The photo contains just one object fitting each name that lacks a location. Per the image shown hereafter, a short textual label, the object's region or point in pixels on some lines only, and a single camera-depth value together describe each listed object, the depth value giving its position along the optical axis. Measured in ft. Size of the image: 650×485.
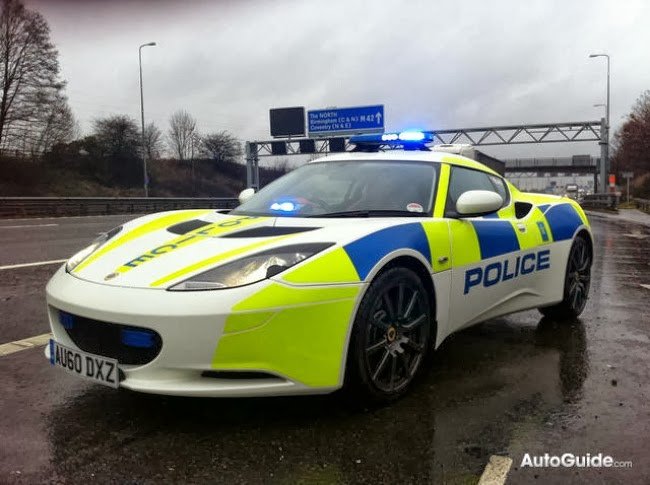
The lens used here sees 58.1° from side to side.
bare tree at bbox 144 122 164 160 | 185.06
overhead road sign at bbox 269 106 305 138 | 123.75
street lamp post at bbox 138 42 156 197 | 117.08
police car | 8.42
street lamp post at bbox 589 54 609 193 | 132.36
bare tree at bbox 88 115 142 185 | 162.81
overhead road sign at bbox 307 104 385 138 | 117.70
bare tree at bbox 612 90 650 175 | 135.64
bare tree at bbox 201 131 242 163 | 214.69
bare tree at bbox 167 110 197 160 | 212.23
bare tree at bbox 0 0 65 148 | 106.32
